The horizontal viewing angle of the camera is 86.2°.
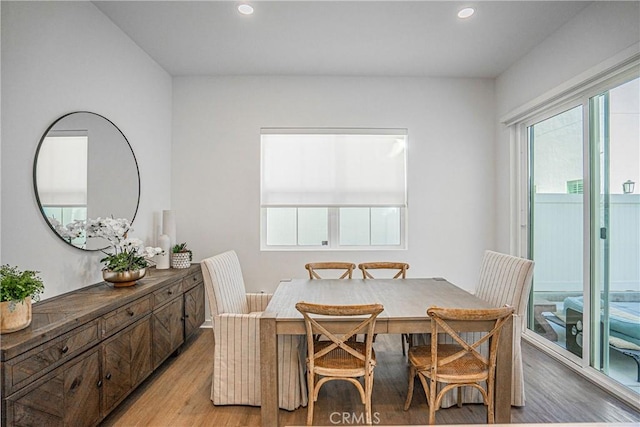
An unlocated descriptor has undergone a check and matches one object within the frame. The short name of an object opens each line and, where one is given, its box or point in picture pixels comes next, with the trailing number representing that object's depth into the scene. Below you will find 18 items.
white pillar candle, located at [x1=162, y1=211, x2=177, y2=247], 3.57
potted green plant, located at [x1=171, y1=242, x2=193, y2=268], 3.49
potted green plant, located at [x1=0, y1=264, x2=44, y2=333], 1.55
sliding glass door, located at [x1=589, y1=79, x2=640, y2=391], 2.45
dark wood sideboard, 1.51
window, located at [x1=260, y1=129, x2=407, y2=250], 4.11
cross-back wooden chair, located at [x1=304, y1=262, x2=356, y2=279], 3.24
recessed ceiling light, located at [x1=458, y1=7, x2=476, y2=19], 2.73
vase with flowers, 2.51
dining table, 1.99
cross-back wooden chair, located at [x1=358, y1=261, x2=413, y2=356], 3.25
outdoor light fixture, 2.46
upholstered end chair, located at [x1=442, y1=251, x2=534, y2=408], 2.27
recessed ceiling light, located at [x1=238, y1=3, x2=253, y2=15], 2.67
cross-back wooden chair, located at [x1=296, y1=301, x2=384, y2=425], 1.86
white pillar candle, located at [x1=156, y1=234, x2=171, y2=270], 3.36
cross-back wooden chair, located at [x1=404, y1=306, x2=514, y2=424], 1.82
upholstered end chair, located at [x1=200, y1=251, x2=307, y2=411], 2.30
